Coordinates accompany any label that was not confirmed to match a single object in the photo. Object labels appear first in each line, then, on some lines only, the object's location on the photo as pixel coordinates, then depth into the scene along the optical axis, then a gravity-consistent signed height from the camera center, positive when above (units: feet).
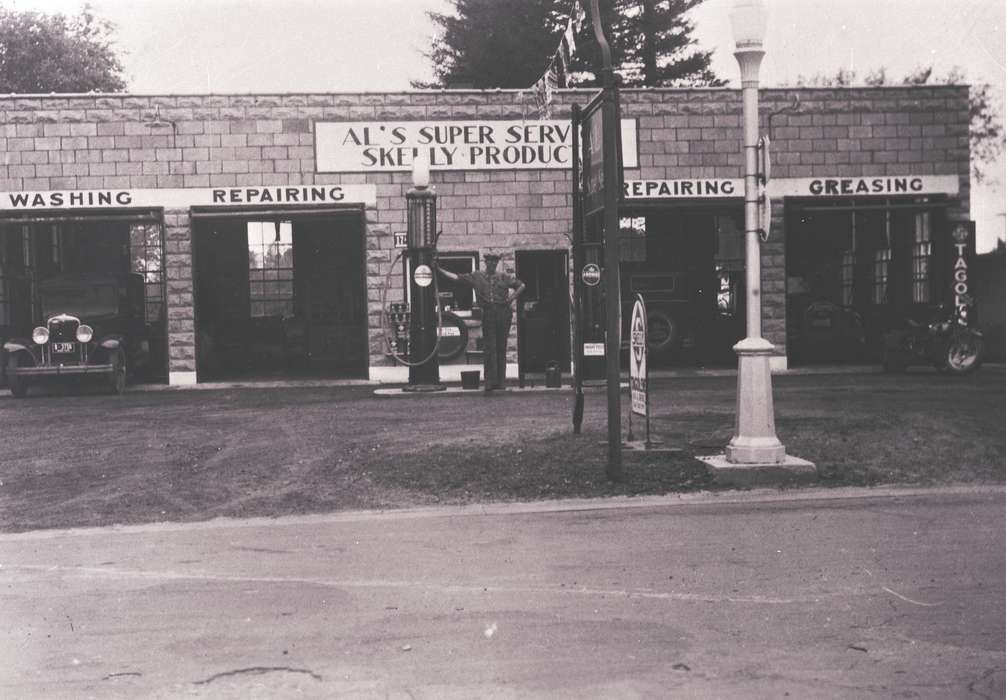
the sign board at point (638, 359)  30.86 -1.24
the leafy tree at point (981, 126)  141.79 +24.89
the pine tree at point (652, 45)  133.28 +34.10
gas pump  54.39 +2.06
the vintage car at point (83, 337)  58.65 -0.80
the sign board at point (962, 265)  65.87 +2.89
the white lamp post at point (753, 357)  28.94 -1.15
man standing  53.11 +0.54
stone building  64.69 +8.25
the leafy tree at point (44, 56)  136.46 +34.38
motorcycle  61.26 -1.88
